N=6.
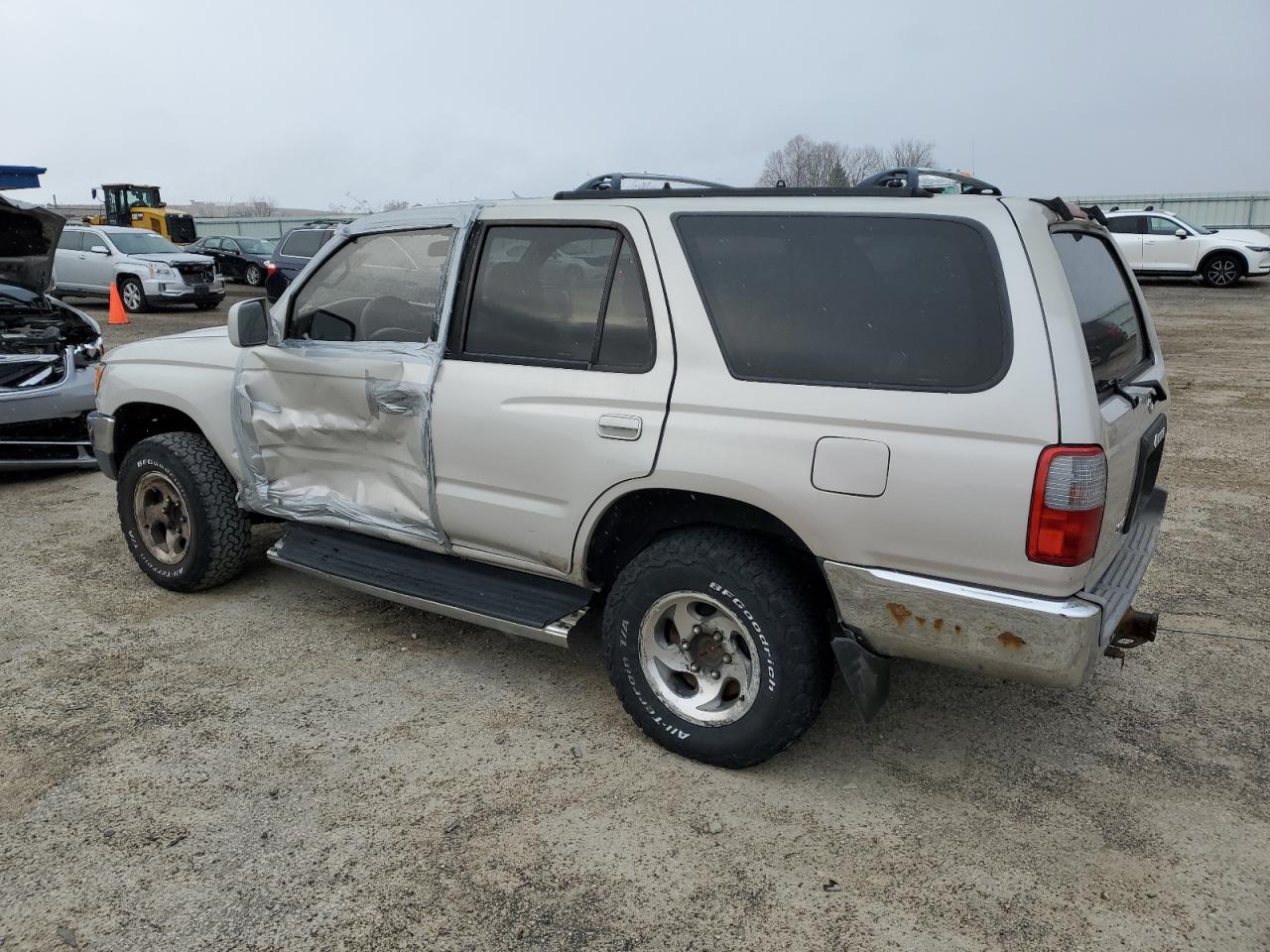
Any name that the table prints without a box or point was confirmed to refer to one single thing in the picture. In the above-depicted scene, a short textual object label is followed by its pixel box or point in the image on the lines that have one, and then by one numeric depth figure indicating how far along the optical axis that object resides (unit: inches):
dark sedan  970.7
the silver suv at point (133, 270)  698.2
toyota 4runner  102.6
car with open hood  253.9
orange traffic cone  636.1
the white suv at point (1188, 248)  781.9
